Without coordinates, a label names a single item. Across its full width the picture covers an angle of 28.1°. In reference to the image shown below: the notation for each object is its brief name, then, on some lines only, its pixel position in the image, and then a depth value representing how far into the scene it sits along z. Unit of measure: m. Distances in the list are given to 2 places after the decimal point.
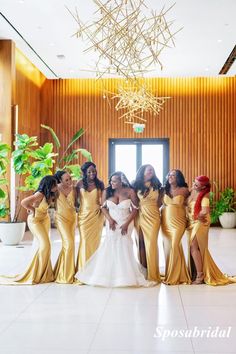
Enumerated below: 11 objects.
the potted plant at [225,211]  13.58
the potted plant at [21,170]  9.58
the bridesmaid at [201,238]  5.80
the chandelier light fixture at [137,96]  5.57
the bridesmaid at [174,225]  5.79
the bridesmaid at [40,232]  5.81
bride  5.60
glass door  14.40
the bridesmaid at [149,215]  5.85
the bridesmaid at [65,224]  5.88
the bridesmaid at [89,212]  5.89
